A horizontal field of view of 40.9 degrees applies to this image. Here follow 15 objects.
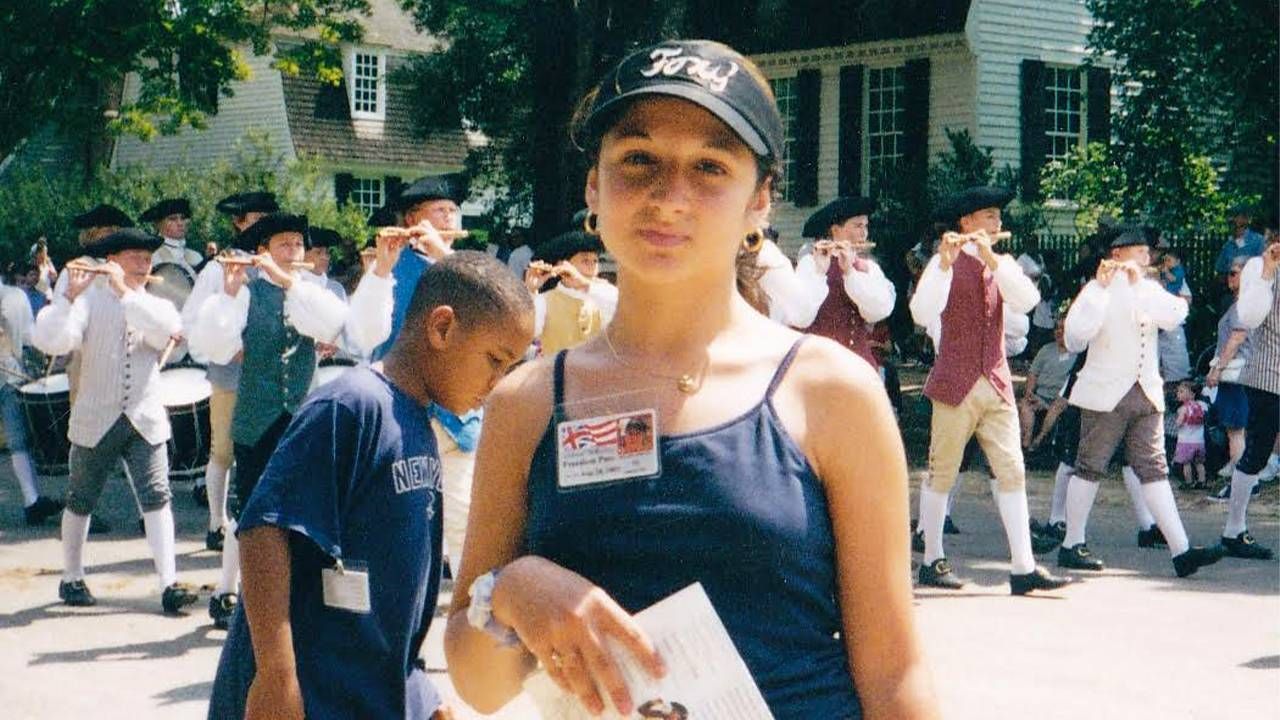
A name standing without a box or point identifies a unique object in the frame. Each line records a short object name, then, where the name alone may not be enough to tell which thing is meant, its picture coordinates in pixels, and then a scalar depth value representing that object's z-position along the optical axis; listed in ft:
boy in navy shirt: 11.18
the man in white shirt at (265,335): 27.73
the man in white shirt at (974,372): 32.07
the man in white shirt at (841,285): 34.91
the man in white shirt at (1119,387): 34.99
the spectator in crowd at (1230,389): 43.52
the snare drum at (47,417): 44.93
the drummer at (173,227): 46.57
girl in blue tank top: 6.81
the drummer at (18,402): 42.80
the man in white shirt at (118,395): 30.50
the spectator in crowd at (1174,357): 49.96
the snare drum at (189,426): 40.88
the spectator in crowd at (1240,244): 61.00
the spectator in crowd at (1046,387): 49.39
